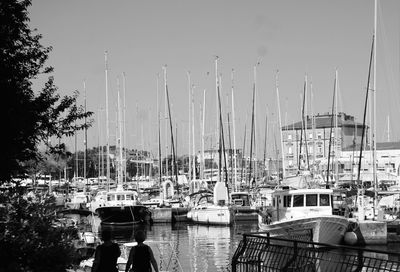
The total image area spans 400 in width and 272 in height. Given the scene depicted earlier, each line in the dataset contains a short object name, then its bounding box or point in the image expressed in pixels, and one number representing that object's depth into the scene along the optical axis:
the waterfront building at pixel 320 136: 143.88
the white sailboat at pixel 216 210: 57.44
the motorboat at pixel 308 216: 33.44
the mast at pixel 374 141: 43.28
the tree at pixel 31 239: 11.38
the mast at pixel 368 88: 48.29
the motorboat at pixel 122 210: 56.19
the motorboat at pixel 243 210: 60.53
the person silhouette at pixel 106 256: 11.99
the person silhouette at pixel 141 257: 12.26
